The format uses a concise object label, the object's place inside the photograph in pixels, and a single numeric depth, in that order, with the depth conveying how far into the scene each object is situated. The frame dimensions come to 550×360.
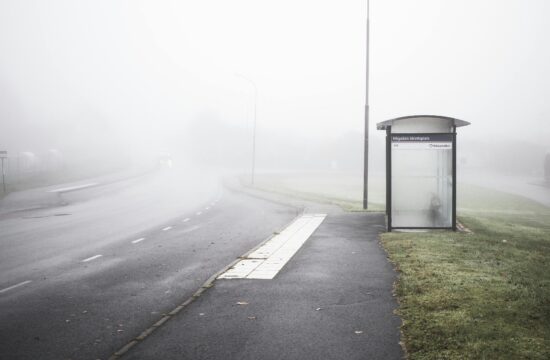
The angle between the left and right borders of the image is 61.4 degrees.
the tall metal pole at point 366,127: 20.83
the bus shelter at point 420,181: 13.20
